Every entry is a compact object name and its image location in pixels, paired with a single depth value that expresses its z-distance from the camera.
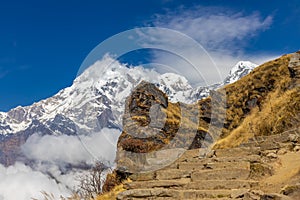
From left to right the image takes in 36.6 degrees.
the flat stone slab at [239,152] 20.55
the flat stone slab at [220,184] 16.20
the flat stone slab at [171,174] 18.86
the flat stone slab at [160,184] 17.43
